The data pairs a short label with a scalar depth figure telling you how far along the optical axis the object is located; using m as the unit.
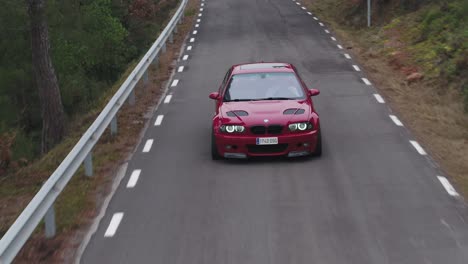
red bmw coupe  22.67
